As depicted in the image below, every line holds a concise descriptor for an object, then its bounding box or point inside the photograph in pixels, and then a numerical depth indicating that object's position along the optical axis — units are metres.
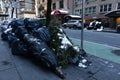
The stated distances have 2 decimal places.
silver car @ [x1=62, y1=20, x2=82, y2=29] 24.98
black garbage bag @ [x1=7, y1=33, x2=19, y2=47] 5.90
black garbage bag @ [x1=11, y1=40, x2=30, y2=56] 4.67
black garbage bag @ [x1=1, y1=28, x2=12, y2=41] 7.46
